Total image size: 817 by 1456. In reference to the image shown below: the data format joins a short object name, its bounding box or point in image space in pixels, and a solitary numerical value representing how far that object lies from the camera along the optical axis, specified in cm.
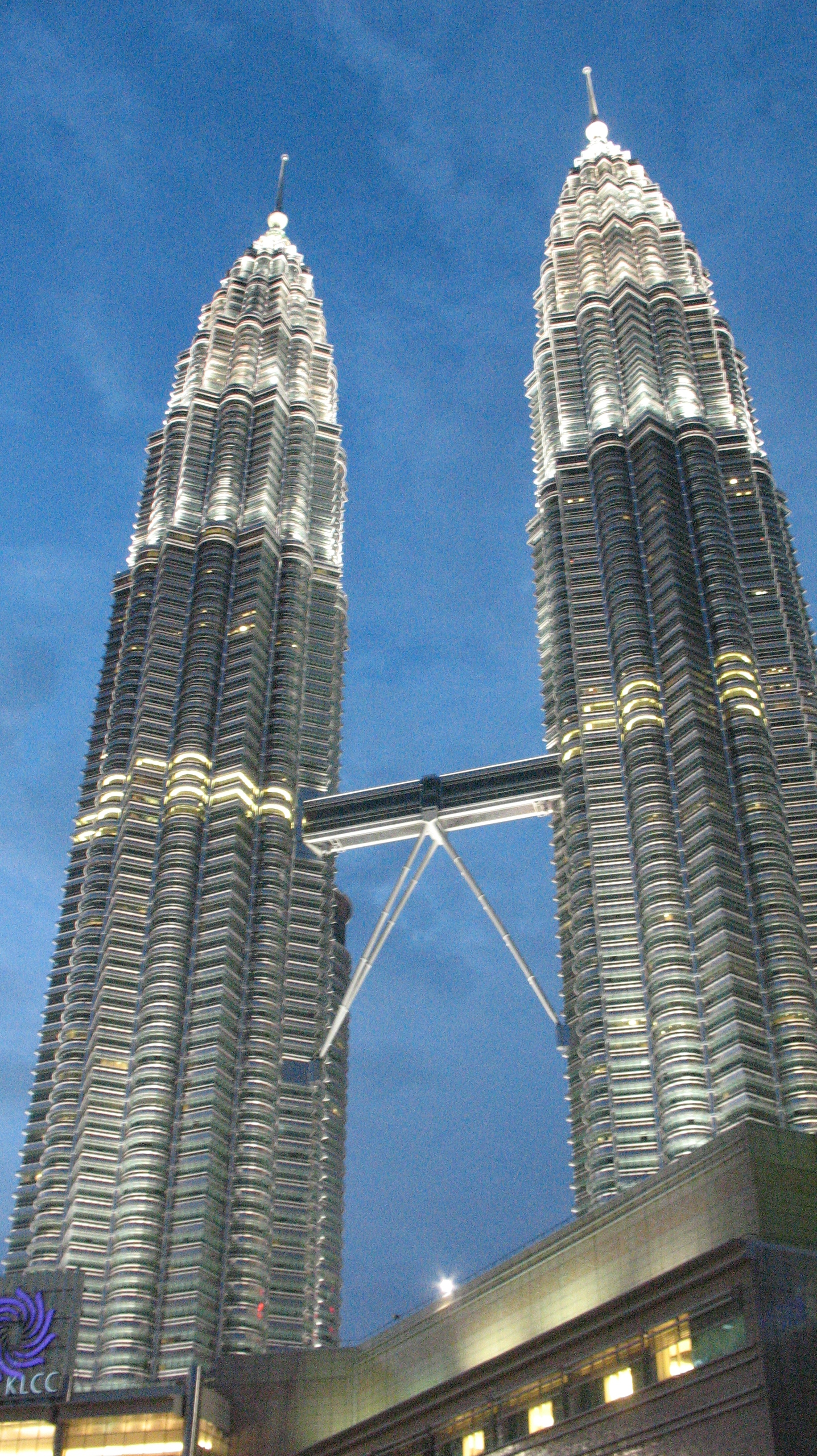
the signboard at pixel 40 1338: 9594
